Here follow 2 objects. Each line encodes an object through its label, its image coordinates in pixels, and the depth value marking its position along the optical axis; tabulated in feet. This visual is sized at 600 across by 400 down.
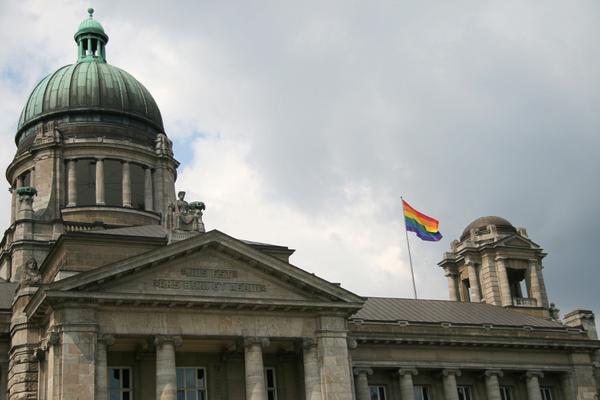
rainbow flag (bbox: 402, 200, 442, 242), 209.97
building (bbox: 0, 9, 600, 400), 133.69
